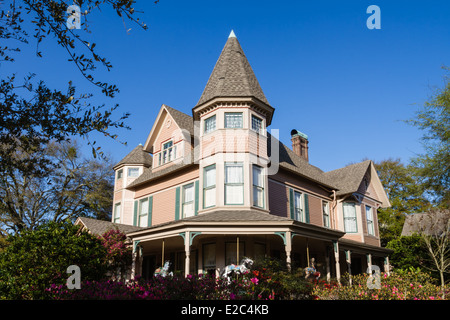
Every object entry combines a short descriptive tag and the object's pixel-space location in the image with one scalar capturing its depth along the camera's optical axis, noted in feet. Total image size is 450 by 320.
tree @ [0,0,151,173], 19.76
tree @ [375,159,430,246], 116.57
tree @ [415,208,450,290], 69.46
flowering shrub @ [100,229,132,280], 55.36
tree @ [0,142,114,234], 102.89
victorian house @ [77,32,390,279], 51.70
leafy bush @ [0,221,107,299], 41.93
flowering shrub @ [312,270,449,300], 28.30
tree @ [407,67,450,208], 63.77
